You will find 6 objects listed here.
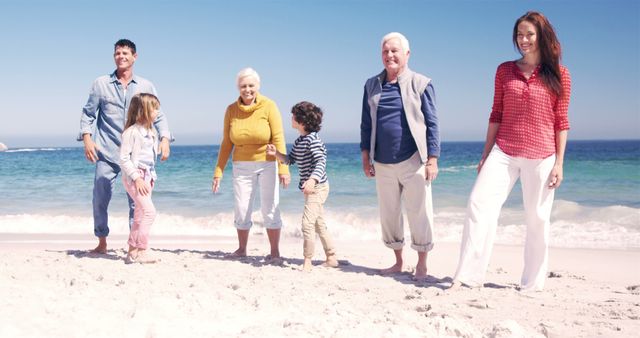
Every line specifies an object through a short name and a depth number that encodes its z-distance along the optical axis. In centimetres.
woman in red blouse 366
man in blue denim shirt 483
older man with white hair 407
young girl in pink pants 446
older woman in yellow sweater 471
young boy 443
